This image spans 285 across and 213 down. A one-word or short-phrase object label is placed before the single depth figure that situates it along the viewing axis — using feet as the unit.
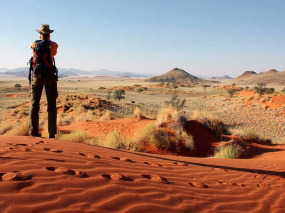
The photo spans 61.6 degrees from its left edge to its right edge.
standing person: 17.20
